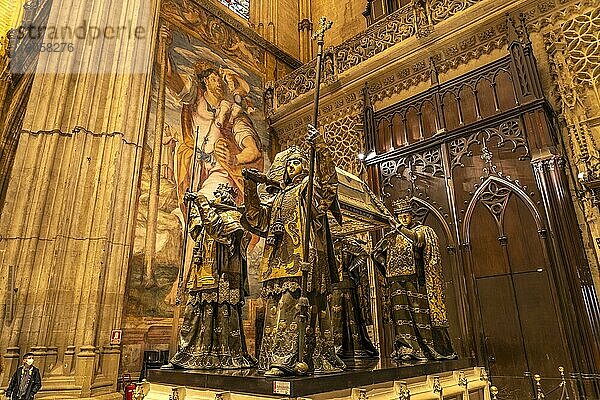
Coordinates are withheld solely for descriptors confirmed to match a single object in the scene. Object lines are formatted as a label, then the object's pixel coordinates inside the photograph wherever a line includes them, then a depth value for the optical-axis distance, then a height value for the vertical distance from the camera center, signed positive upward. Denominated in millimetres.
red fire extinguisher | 6133 -636
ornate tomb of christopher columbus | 3861 +1873
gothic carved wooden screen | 6395 +2208
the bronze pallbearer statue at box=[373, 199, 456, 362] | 5102 +611
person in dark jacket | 5176 -432
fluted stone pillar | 6199 +2331
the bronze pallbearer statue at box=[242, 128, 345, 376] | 3205 +653
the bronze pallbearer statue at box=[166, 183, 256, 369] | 4391 +540
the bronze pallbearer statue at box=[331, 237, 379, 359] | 5477 +433
